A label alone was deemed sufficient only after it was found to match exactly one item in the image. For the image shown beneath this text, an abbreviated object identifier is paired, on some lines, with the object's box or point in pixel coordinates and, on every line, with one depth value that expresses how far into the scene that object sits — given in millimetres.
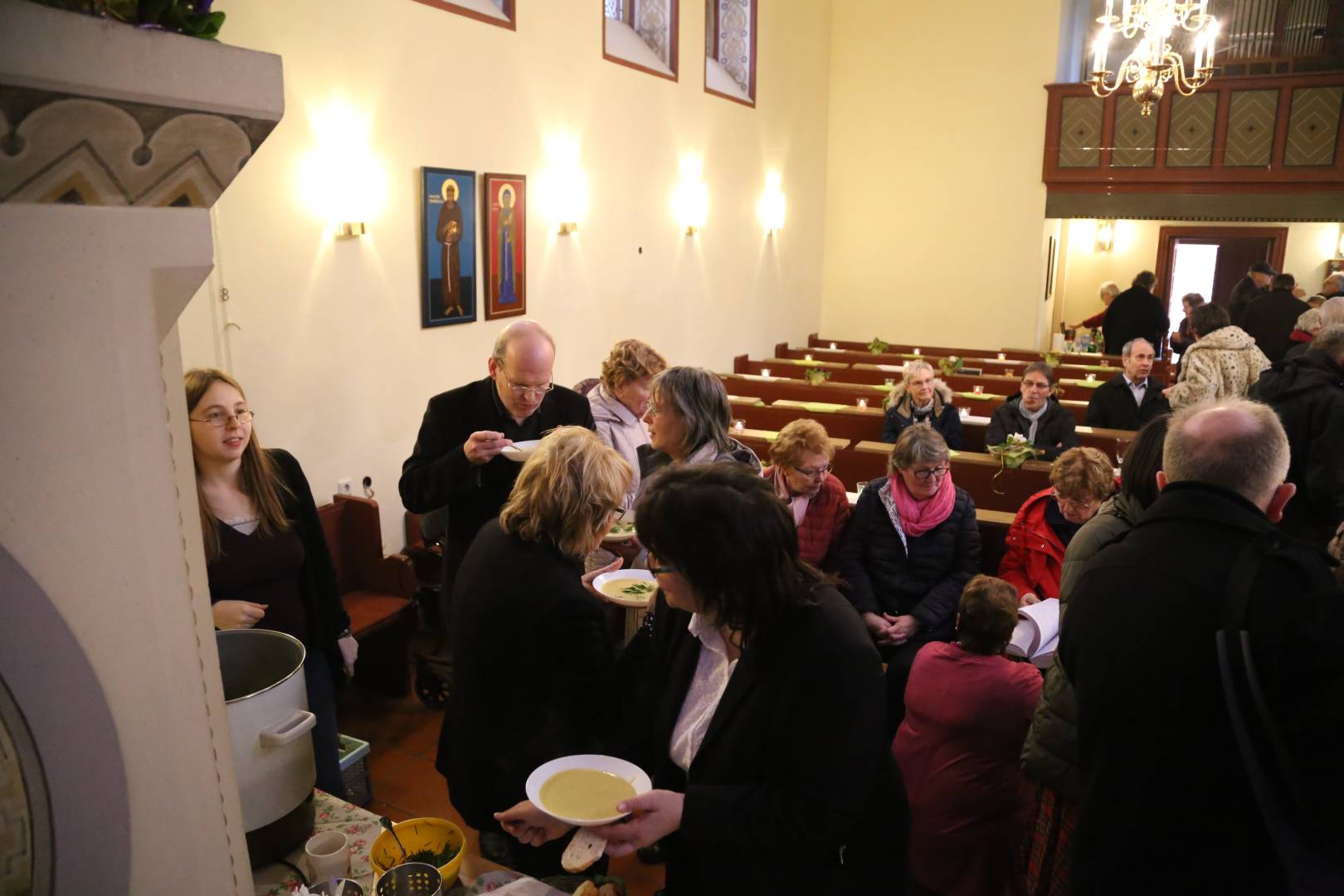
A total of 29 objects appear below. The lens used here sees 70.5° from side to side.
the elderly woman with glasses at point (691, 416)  3197
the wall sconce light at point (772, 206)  11148
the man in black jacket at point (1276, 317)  8266
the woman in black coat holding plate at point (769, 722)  1587
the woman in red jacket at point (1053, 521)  3615
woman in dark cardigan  2625
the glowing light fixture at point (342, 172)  5004
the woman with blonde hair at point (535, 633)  2053
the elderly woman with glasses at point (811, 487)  3771
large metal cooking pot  1625
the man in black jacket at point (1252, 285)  9273
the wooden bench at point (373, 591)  4660
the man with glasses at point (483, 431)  3162
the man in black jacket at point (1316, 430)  4129
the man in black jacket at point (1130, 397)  6363
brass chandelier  7918
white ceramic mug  1698
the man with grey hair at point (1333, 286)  8742
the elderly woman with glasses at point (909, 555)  3775
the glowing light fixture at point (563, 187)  7066
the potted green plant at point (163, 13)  918
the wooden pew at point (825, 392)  7895
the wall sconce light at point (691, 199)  9141
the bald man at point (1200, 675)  1691
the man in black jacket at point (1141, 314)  10336
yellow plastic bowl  1780
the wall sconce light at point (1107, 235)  15656
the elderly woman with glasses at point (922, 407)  6148
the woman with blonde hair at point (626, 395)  4254
